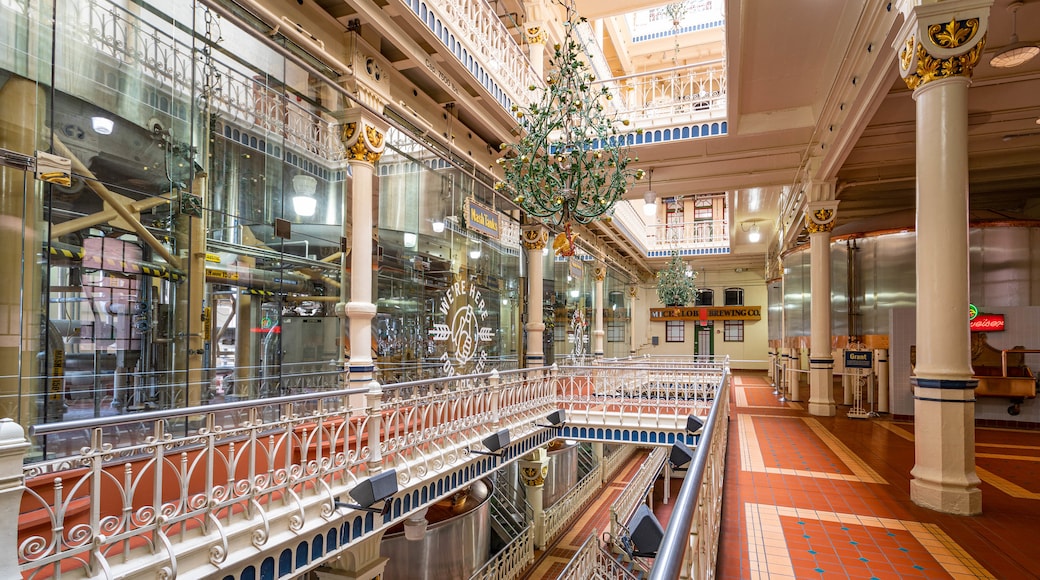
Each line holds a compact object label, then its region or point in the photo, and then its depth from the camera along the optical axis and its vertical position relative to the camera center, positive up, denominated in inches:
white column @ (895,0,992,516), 167.0 +18.0
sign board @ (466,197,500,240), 360.2 +61.0
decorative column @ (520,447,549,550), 442.9 -145.7
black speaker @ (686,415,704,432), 273.4 -62.6
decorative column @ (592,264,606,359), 705.0 -16.8
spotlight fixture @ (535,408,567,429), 344.4 -75.1
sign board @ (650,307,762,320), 1048.2 -17.3
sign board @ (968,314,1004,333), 367.9 -12.0
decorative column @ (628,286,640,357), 987.0 -21.4
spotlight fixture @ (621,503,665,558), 69.8 -30.5
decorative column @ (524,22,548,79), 365.4 +181.1
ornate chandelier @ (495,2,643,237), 193.9 +53.1
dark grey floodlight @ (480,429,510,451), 248.2 -65.2
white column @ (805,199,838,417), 387.2 -1.2
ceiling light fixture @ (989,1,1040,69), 206.6 +101.5
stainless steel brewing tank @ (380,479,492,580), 323.0 -153.4
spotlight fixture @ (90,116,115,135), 164.1 +55.8
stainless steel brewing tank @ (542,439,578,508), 510.0 -170.9
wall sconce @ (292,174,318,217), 233.6 +48.4
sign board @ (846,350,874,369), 390.9 -40.5
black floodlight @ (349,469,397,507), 160.6 -57.5
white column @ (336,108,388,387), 231.8 +33.5
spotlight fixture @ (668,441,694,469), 125.7 -36.6
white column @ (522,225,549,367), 447.5 +11.6
